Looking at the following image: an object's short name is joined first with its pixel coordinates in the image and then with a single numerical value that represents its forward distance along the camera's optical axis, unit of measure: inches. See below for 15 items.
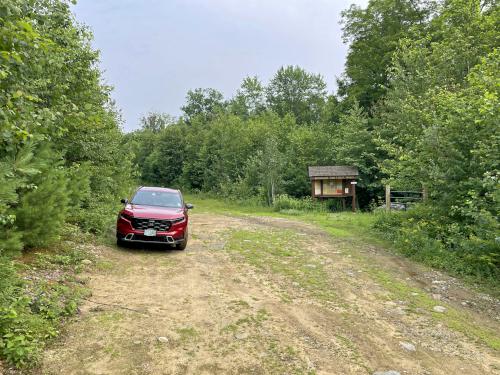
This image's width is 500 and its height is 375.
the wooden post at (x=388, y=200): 699.4
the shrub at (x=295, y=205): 871.1
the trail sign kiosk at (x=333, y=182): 869.8
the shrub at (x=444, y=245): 327.9
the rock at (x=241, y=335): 193.6
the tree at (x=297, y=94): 2139.5
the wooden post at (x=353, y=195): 860.1
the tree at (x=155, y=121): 2524.6
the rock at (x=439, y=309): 256.7
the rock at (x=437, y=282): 321.7
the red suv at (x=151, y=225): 366.0
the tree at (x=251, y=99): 2298.2
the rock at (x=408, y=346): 194.2
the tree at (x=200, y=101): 2952.8
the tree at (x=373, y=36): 1312.7
